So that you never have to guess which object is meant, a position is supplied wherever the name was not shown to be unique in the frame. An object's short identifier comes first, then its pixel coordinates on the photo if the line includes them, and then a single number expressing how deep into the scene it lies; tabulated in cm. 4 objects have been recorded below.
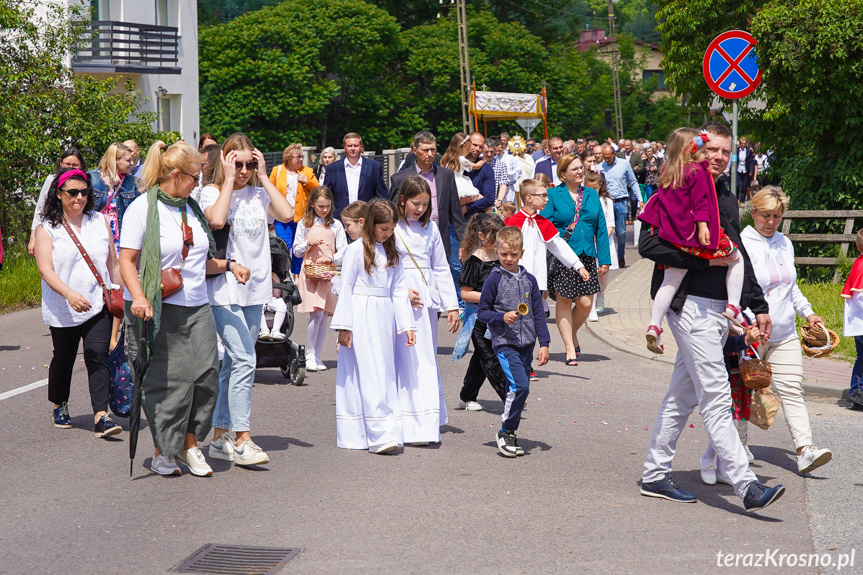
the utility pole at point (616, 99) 6956
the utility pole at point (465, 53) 4444
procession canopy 4309
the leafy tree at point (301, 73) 6081
